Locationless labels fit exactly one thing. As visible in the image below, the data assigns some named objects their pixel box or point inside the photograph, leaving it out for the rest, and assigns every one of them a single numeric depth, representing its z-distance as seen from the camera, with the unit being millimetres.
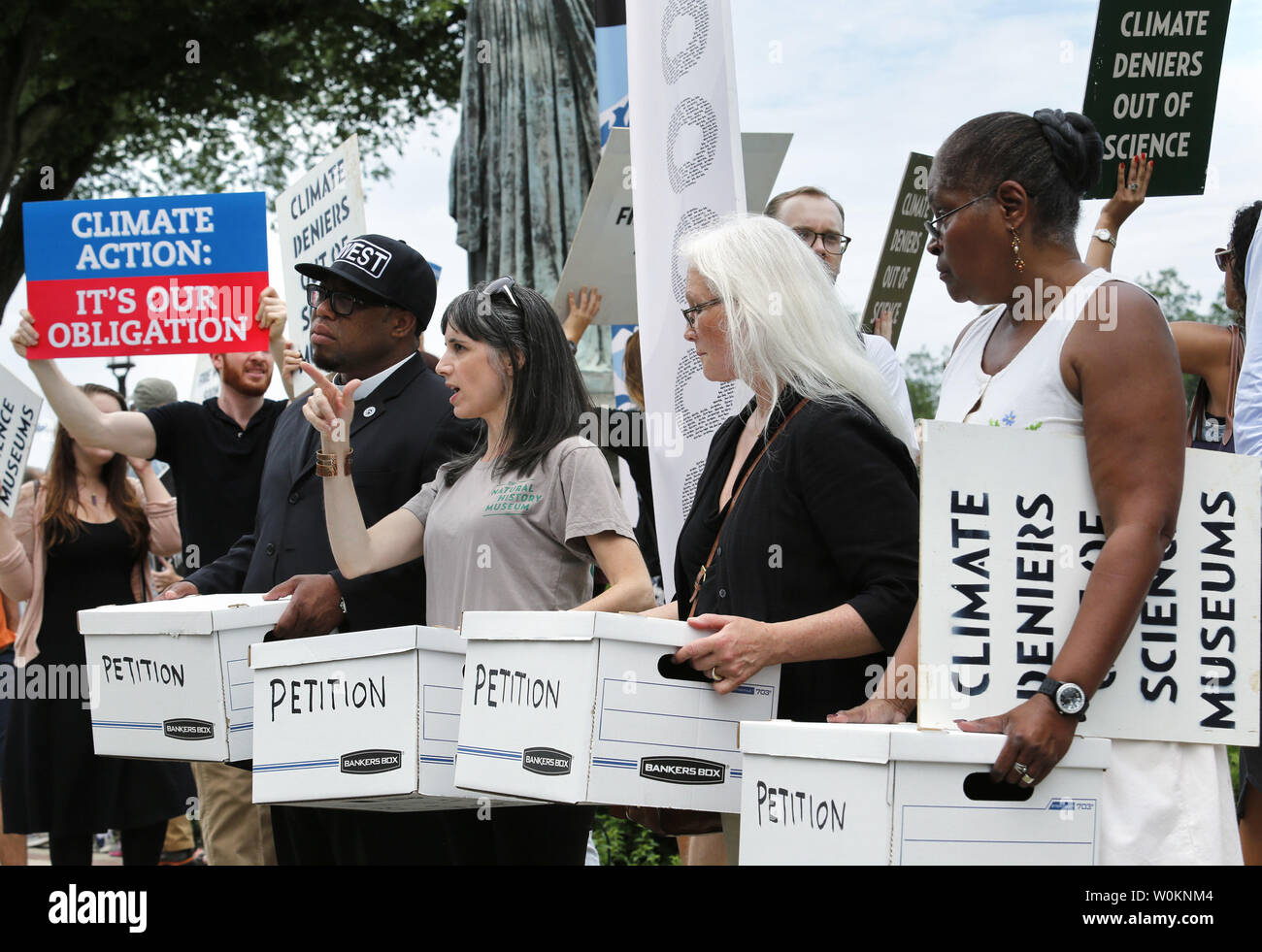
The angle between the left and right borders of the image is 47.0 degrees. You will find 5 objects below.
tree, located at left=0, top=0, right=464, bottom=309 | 15266
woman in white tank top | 2174
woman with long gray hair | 2625
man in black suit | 3729
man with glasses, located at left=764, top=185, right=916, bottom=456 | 4316
